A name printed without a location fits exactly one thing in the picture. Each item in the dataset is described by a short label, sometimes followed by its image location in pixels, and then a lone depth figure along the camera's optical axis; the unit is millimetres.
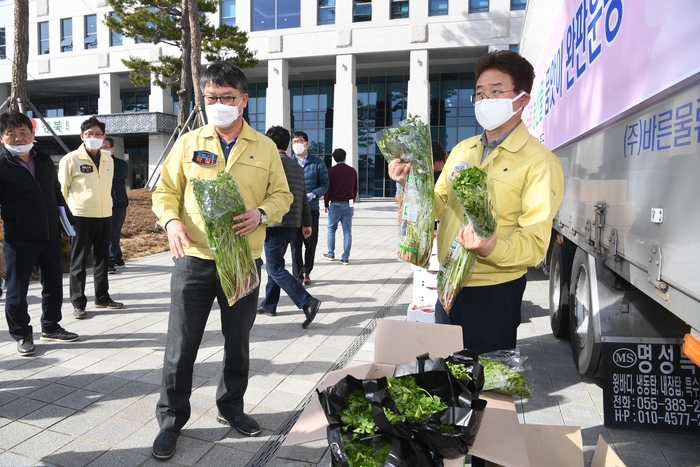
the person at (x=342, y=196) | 9609
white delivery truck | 1919
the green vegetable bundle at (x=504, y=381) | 1844
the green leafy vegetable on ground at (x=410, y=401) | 1514
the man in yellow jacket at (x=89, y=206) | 5910
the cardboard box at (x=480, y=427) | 1600
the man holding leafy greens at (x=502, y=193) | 2148
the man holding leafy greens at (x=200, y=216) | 2926
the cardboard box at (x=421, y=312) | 4883
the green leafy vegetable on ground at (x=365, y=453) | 1488
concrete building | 27250
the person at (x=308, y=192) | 7648
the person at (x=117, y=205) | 7832
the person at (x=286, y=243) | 5652
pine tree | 19000
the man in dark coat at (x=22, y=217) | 4570
